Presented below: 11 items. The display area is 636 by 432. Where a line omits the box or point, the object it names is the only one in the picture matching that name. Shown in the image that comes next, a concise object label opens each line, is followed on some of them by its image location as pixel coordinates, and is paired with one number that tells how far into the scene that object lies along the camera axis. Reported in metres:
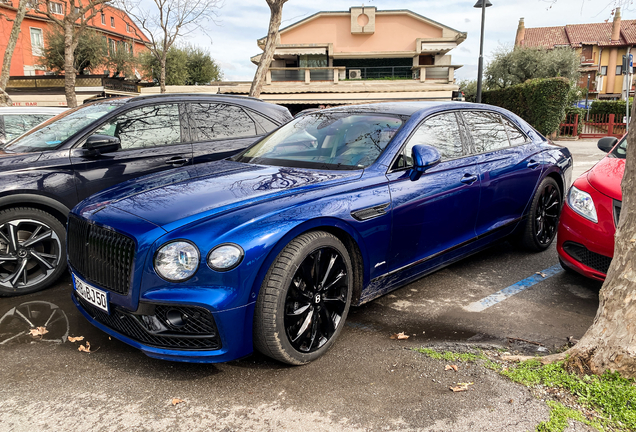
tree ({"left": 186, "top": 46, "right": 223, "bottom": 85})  39.62
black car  4.00
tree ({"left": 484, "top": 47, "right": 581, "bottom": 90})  36.59
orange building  33.25
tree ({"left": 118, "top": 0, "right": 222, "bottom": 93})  19.25
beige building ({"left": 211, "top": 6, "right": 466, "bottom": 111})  36.34
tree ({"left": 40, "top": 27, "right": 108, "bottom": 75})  31.12
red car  3.67
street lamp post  17.94
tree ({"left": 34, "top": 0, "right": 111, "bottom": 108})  13.22
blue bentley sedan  2.50
